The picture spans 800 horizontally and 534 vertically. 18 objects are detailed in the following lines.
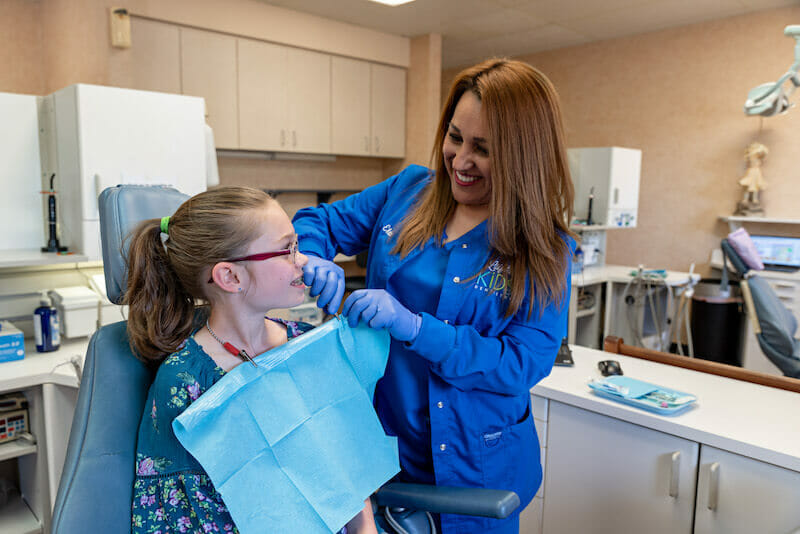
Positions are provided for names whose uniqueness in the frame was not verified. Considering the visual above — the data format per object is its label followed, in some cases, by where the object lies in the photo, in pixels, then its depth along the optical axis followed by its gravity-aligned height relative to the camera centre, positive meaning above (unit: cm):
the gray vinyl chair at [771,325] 266 -55
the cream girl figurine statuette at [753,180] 473 +24
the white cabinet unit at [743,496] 138 -71
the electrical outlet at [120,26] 367 +109
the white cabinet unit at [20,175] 243 +8
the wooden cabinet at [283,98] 452 +84
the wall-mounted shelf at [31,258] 219 -25
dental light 379 +74
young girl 96 -21
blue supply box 215 -56
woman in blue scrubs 107 -16
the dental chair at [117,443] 92 -41
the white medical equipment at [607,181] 453 +20
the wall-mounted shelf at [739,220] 459 -9
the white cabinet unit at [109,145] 241 +23
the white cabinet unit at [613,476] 156 -79
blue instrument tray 158 -54
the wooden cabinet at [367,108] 512 +86
